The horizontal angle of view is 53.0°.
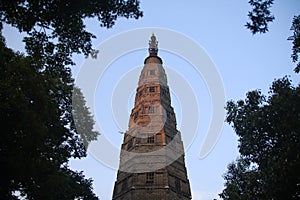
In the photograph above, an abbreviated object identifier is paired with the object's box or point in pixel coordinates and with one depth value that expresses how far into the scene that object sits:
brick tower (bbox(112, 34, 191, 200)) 27.09
